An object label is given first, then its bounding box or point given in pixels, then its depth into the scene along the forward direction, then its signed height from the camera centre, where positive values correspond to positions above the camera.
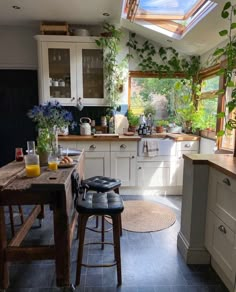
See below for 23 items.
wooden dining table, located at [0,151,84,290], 1.53 -0.60
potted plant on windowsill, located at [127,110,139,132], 3.86 -0.06
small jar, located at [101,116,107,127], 3.79 -0.06
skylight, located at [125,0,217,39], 2.75 +1.35
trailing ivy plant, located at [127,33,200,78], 3.81 +0.94
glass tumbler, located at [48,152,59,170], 1.87 -0.37
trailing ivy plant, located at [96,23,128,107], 3.44 +0.82
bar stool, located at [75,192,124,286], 1.69 -0.69
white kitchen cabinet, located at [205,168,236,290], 1.60 -0.78
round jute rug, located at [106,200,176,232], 2.65 -1.22
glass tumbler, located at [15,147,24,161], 2.19 -0.36
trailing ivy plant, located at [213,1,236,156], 1.82 +0.41
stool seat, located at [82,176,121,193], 2.17 -0.64
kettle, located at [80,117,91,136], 3.60 -0.18
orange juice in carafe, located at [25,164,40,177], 1.69 -0.39
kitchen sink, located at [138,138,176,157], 3.47 -0.42
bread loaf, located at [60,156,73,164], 2.01 -0.38
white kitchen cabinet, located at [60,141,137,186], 3.41 -0.60
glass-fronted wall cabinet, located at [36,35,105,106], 3.43 +0.72
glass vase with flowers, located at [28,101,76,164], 1.95 -0.05
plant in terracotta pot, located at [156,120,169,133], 3.90 -0.13
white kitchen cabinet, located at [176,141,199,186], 3.54 -0.49
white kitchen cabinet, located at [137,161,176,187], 3.54 -0.86
